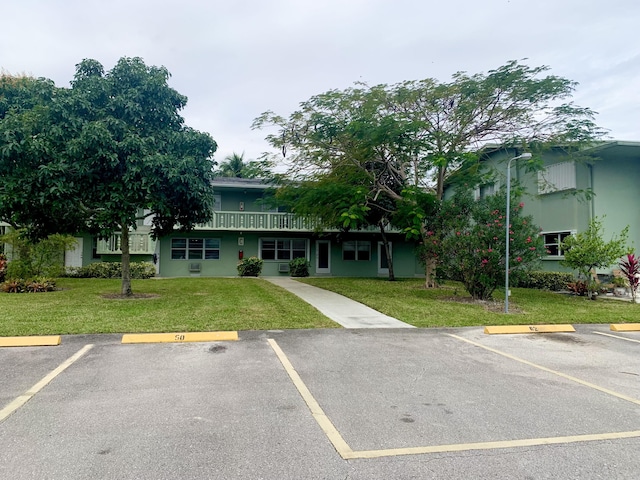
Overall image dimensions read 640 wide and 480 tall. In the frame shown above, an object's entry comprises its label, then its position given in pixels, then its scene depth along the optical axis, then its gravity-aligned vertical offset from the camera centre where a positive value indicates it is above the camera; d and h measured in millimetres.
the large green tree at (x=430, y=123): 14234 +4489
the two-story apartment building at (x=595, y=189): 16484 +2390
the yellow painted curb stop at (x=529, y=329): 8945 -1682
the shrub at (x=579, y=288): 15083 -1345
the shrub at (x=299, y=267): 23984 -1008
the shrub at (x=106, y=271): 21250 -1096
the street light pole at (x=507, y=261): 11127 -301
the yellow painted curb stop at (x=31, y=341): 7176 -1561
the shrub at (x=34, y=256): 15797 -294
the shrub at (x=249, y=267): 23391 -979
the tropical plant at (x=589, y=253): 13172 -109
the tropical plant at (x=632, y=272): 13516 -712
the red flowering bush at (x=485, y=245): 12414 +129
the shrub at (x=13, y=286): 14781 -1286
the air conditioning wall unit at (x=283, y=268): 24453 -1078
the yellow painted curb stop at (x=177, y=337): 7656 -1595
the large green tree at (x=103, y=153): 10664 +2440
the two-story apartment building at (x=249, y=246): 22750 +188
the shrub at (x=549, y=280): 17031 -1253
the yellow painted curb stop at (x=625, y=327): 9516 -1725
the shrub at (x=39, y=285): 14938 -1272
